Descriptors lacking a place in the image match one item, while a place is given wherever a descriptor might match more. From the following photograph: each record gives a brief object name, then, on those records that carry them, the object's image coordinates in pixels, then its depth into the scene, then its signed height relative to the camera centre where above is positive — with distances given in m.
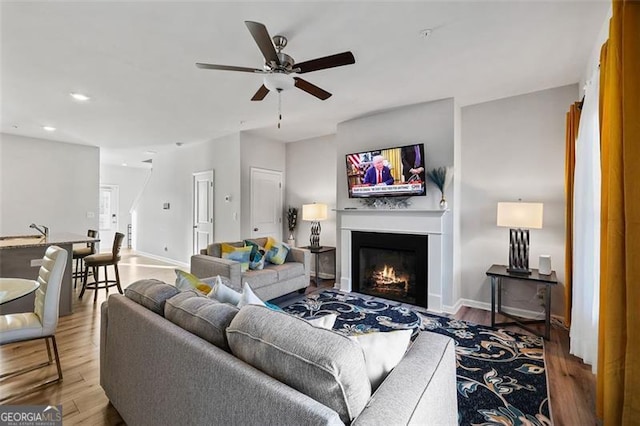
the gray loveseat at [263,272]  3.42 -0.77
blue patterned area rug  1.85 -1.26
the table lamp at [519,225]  3.02 -0.12
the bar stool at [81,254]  4.42 -0.65
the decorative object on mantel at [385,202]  4.04 +0.16
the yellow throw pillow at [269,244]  4.28 -0.47
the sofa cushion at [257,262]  3.83 -0.67
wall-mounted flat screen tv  3.80 +0.59
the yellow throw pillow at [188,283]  2.07 -0.53
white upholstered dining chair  1.92 -0.75
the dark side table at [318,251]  4.80 -0.66
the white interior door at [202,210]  5.83 +0.06
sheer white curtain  2.16 -0.17
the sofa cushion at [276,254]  4.14 -0.61
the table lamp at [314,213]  5.00 +0.00
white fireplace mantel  3.68 -0.20
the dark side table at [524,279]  2.84 -0.70
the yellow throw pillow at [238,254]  3.70 -0.54
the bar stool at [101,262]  4.07 -0.72
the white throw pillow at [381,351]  1.12 -0.56
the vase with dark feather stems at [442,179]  3.64 +0.45
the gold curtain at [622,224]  1.37 -0.05
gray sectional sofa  0.88 -0.59
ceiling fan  1.91 +1.12
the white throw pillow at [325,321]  1.31 -0.51
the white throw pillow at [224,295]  1.76 -0.52
